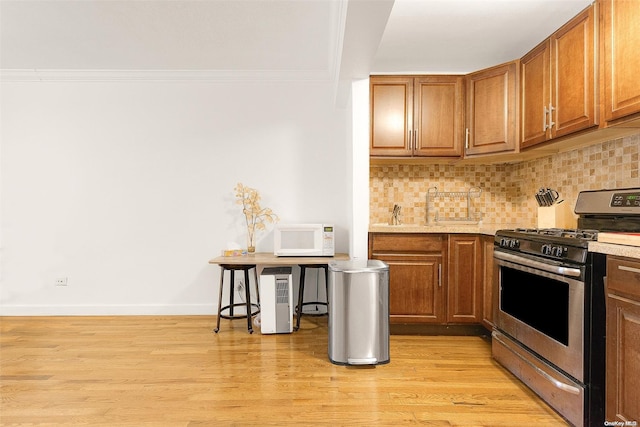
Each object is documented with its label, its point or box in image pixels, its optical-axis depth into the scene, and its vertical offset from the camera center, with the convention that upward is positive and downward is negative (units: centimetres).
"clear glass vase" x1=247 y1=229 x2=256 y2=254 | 391 -25
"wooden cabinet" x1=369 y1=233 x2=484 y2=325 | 316 -48
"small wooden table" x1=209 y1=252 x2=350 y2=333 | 330 -39
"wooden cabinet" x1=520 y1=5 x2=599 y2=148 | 232 +84
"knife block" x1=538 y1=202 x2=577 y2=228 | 284 -1
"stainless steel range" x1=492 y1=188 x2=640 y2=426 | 178 -46
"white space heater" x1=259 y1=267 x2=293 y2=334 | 327 -72
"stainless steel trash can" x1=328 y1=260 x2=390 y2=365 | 259 -64
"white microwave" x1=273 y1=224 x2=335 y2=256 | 345 -22
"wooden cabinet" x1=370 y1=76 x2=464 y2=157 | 342 +83
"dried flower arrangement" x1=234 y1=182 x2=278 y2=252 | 388 +1
